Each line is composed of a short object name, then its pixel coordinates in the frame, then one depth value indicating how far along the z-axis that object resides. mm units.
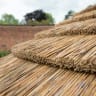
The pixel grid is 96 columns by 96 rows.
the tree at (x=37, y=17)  13202
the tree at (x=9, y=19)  16670
